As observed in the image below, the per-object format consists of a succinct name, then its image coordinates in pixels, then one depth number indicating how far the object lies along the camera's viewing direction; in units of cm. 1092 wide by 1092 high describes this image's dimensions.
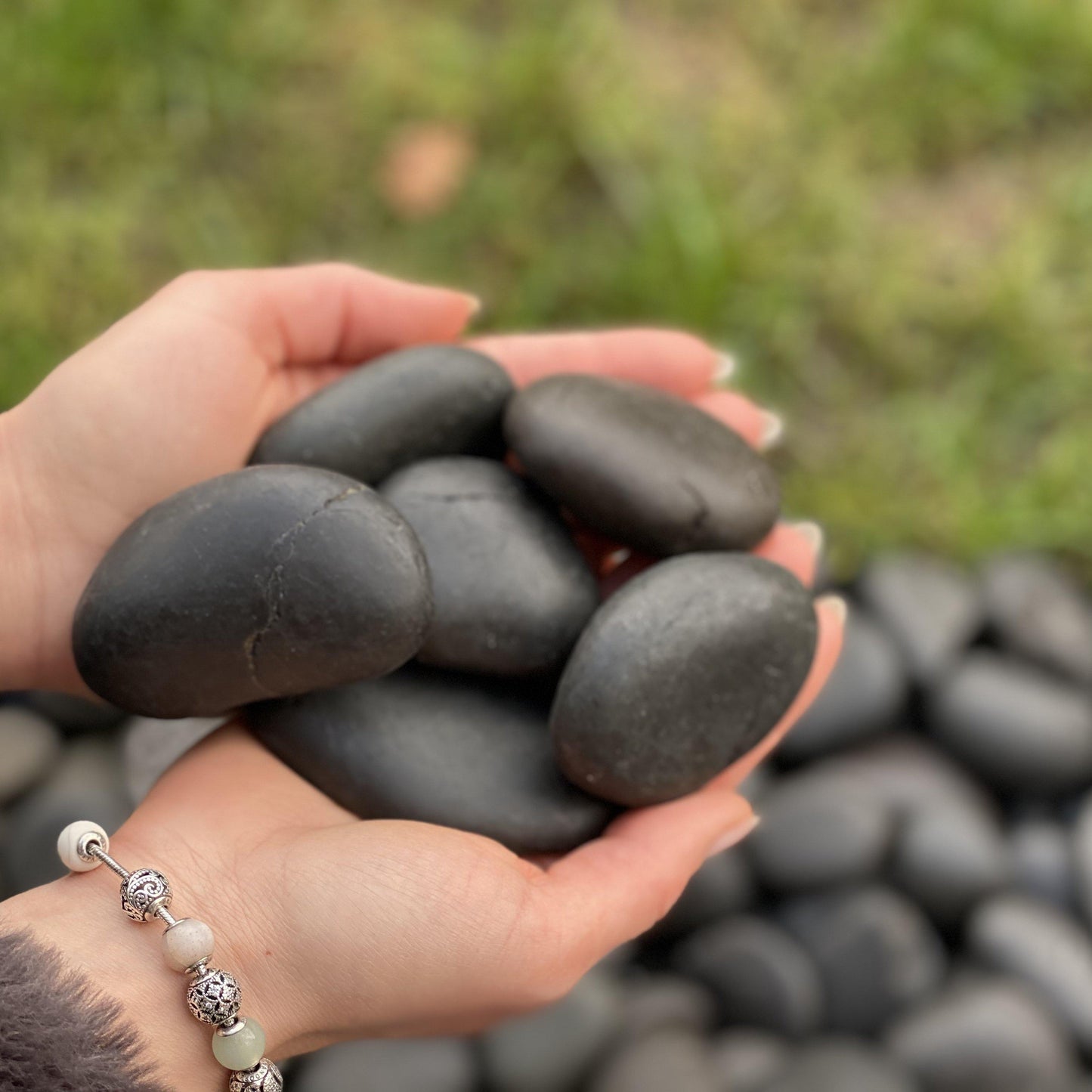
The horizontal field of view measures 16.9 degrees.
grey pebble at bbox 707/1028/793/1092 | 89
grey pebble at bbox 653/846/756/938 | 92
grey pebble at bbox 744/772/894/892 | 92
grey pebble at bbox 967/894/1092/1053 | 90
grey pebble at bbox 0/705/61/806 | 92
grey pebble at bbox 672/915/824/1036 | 90
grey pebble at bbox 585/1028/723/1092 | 88
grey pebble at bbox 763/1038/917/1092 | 88
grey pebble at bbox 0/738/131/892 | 90
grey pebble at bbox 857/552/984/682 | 96
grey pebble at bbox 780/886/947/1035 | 91
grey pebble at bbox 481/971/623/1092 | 88
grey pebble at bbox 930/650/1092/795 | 94
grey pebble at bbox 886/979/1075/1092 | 88
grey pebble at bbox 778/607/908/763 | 95
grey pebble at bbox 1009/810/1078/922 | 93
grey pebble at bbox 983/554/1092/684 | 97
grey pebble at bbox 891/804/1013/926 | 92
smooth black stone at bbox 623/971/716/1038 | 90
